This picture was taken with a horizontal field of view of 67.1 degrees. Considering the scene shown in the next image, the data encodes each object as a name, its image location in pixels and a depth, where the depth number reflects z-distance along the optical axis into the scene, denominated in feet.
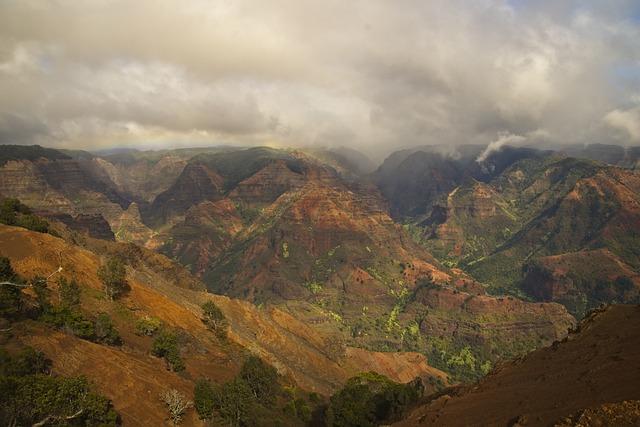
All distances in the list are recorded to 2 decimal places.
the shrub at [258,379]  221.87
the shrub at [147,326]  252.62
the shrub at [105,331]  203.10
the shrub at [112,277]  277.03
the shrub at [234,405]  178.09
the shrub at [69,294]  221.64
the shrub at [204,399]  175.52
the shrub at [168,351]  215.92
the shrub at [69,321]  185.06
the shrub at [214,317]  333.42
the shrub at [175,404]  164.35
